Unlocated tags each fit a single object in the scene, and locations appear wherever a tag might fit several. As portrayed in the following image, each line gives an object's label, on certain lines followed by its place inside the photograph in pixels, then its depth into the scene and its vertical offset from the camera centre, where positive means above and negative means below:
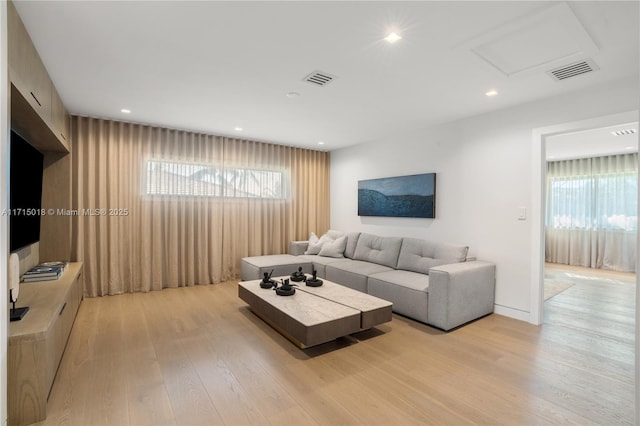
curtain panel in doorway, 6.11 +0.01
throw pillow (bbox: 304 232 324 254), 5.32 -0.60
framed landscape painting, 4.30 +0.25
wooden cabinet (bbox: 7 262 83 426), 1.67 -0.87
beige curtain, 3.98 +0.06
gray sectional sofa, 3.07 -0.78
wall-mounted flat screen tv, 2.24 +0.17
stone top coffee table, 2.43 -0.88
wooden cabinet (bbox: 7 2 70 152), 1.76 +0.92
